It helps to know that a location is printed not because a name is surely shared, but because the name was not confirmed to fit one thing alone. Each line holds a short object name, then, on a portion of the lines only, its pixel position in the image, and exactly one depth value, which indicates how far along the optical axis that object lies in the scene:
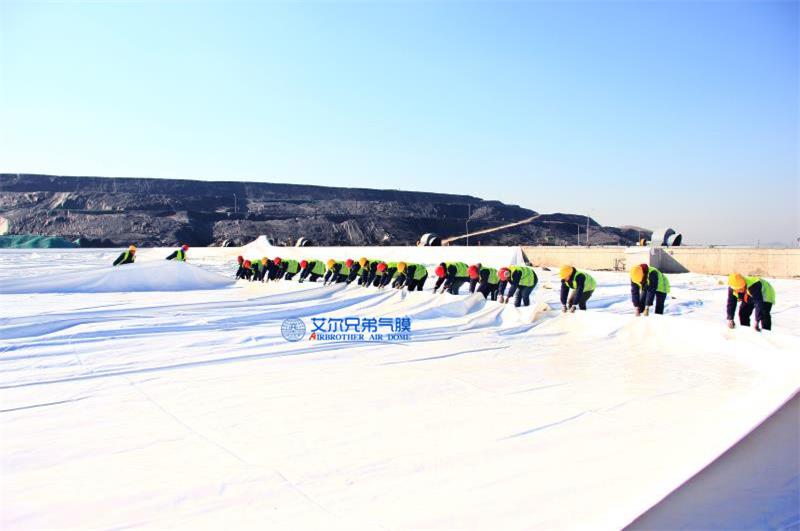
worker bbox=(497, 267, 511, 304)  9.16
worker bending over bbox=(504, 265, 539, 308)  9.02
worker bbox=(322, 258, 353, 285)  12.26
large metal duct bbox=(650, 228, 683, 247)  20.31
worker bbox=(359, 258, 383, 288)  11.35
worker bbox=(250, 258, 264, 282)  15.08
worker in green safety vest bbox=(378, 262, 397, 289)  10.77
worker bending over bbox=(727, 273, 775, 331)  6.19
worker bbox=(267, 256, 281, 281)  14.52
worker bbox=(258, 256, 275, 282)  14.55
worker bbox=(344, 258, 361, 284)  11.91
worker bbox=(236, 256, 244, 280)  15.83
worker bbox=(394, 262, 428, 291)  10.42
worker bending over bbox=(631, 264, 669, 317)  7.48
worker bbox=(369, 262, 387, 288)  10.91
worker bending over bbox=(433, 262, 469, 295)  10.34
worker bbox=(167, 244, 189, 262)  16.23
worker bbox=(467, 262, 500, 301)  9.36
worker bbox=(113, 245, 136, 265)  16.34
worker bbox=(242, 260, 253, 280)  15.53
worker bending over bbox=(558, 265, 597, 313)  8.13
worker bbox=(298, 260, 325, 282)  13.42
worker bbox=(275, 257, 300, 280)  14.41
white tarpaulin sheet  2.44
